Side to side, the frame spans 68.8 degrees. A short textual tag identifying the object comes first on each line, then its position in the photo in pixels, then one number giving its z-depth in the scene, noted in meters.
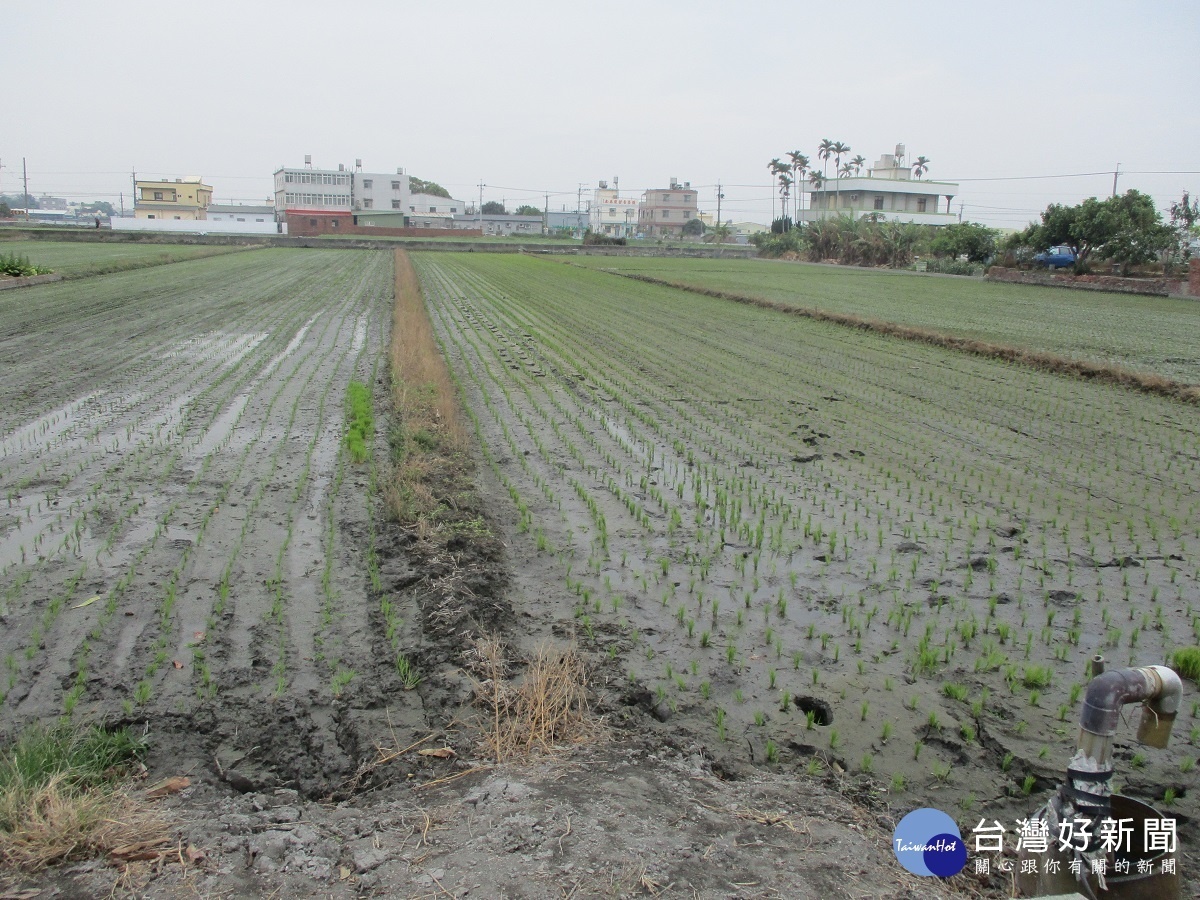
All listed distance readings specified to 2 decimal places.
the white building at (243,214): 86.81
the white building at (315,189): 85.62
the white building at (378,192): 89.62
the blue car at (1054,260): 40.62
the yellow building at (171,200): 97.88
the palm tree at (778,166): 86.81
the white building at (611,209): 139.54
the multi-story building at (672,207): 119.06
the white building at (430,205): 99.81
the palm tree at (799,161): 86.12
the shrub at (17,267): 23.95
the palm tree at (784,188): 87.19
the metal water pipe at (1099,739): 2.79
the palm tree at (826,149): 85.62
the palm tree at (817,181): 78.56
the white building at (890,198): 73.19
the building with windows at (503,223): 101.75
